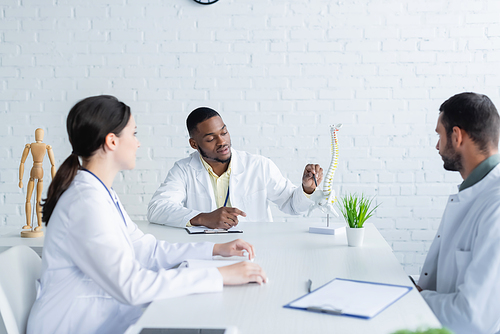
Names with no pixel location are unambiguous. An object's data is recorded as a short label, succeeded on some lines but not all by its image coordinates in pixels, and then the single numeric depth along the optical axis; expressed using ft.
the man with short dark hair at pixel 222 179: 9.69
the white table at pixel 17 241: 7.17
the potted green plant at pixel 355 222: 6.38
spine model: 7.18
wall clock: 11.62
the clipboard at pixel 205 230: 7.54
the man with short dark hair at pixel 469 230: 4.37
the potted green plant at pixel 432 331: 2.20
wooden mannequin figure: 7.91
